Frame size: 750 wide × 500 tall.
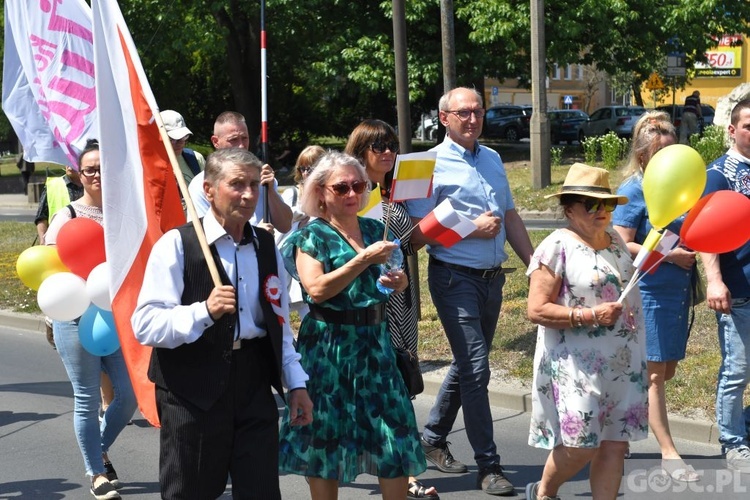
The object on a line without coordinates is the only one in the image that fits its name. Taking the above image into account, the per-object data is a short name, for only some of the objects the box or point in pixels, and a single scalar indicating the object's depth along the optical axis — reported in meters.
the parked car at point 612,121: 60.07
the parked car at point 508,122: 68.84
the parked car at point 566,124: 65.01
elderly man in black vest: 6.31
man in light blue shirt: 9.11
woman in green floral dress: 7.19
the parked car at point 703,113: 56.29
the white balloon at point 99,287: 8.22
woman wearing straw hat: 7.55
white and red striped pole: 10.18
